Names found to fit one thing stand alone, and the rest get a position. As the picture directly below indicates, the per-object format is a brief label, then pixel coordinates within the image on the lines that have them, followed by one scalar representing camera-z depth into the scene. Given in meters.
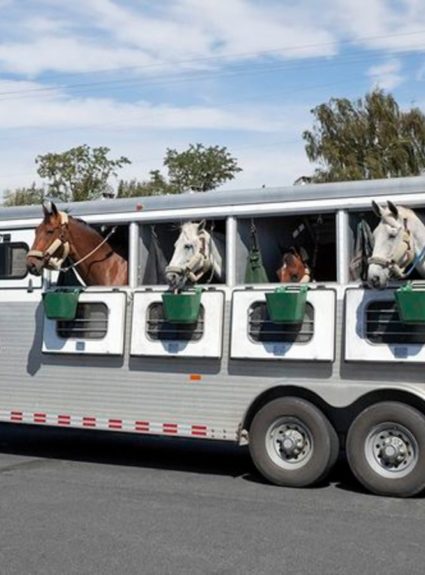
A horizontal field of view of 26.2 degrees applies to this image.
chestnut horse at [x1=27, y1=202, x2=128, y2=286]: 10.29
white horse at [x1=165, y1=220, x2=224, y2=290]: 9.73
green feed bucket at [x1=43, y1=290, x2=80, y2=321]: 10.37
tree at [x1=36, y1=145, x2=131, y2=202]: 36.69
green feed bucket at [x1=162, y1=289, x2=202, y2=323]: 9.61
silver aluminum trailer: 8.77
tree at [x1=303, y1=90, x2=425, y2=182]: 29.23
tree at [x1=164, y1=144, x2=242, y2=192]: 37.22
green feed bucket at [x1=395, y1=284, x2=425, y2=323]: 8.36
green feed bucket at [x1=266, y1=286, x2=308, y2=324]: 9.04
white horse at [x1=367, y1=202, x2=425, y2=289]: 8.52
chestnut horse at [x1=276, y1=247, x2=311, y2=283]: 9.69
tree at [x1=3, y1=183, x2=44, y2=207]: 38.50
